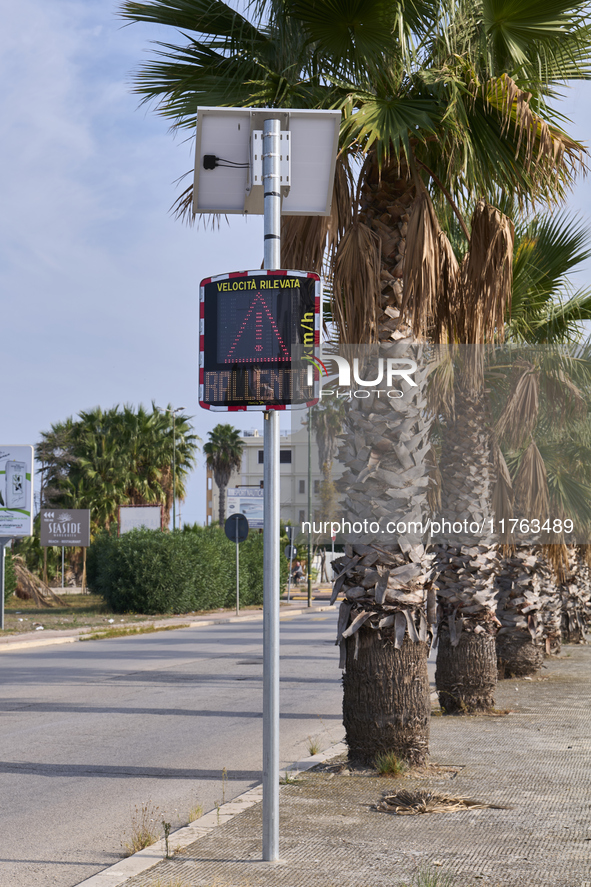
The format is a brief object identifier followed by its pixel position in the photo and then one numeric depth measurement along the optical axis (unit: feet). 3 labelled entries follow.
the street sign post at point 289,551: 164.15
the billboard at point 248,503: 149.38
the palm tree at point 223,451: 229.04
